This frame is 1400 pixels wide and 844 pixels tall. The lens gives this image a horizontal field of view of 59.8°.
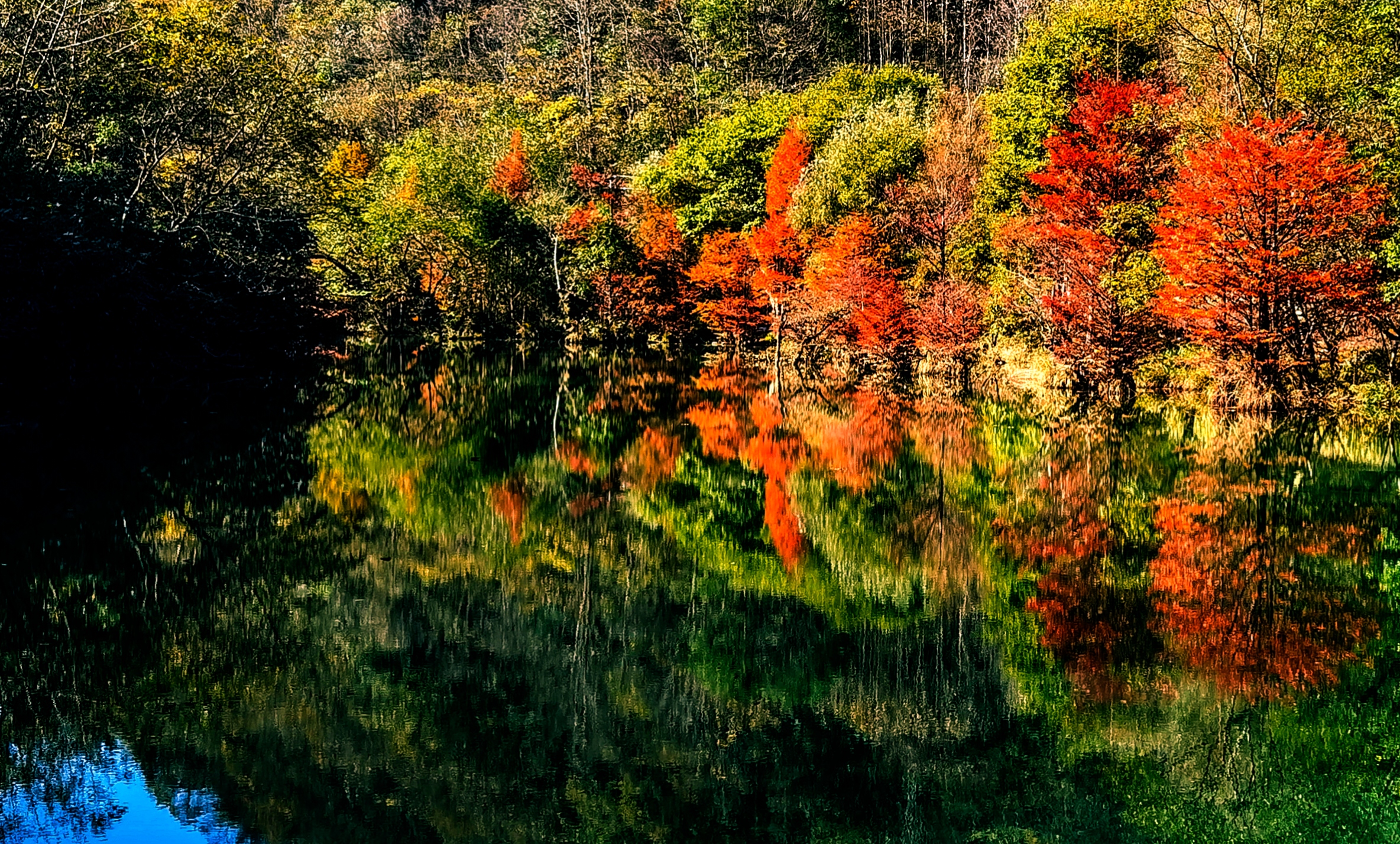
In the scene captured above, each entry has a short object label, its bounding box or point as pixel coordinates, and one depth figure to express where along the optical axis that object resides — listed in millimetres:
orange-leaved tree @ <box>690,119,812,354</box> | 45406
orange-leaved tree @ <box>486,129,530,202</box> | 58031
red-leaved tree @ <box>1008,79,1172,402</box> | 30828
